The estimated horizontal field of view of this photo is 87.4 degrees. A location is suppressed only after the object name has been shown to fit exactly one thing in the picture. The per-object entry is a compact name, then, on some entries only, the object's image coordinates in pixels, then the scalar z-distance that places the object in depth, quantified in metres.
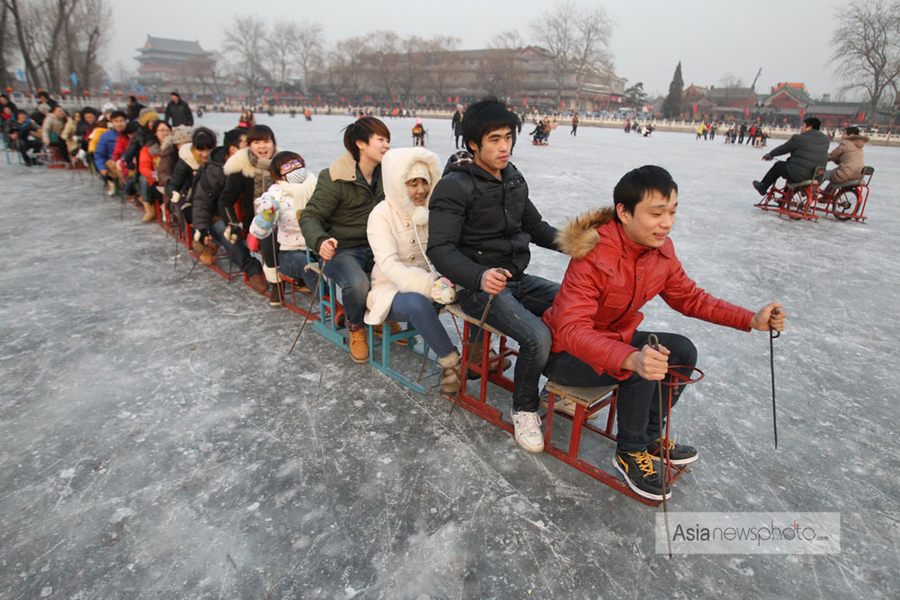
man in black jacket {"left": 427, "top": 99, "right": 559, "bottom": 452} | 2.32
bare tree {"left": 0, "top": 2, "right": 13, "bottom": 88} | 27.81
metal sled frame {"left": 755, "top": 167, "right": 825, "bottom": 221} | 8.12
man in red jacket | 1.95
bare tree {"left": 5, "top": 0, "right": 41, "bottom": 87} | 29.39
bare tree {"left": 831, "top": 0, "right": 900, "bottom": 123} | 38.62
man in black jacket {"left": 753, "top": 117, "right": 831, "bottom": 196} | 7.89
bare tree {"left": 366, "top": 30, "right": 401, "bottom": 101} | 74.38
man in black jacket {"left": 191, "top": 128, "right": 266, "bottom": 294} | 4.55
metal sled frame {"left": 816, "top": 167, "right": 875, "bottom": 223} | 8.10
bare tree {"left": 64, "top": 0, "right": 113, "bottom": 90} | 41.00
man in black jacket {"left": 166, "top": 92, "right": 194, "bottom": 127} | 10.68
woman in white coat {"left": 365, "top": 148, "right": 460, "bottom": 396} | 2.78
